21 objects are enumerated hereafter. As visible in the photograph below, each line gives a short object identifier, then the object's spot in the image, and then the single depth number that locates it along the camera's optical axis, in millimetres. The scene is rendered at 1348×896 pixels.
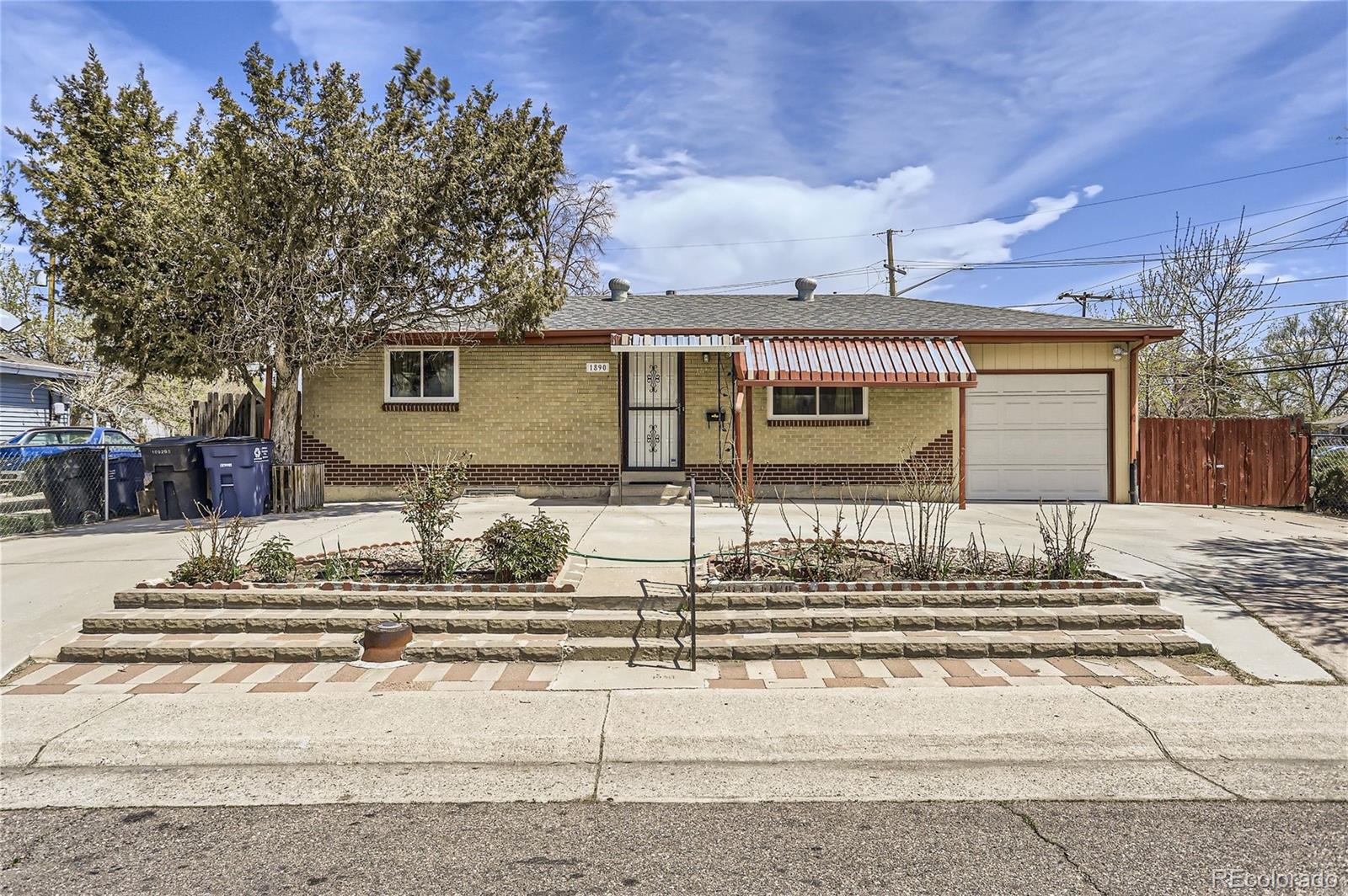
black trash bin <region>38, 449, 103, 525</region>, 10486
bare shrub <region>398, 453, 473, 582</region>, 6352
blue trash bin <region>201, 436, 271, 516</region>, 10477
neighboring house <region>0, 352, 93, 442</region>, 17984
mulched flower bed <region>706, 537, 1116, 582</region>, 6395
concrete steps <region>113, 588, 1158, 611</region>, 5887
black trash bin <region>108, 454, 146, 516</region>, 11398
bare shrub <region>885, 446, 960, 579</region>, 6461
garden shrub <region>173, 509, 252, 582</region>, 6270
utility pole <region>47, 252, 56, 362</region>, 22422
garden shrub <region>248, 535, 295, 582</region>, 6344
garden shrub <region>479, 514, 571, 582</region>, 6215
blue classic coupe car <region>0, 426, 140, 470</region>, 13531
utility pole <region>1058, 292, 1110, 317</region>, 32062
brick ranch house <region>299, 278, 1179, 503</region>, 13156
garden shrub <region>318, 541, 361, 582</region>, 6414
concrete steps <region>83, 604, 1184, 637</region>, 5660
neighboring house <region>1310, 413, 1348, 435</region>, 21505
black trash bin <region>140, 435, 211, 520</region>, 10555
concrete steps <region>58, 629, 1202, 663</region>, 5352
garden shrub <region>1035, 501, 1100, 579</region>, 6496
